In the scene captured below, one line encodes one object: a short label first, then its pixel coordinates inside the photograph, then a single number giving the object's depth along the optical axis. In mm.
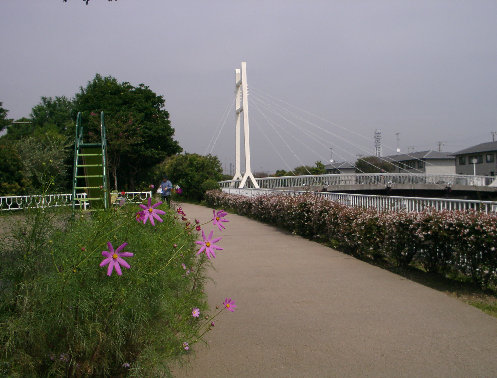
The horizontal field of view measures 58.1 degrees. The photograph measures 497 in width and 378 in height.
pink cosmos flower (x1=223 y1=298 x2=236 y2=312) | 3513
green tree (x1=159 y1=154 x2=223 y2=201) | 32719
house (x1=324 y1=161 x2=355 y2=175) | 88575
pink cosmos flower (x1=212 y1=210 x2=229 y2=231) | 3199
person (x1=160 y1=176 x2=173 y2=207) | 14047
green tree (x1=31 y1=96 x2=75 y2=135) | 61062
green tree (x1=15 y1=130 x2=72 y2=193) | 24531
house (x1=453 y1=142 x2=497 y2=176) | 60094
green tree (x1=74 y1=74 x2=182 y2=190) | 31641
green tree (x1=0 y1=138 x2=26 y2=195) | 23125
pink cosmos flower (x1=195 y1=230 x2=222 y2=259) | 3129
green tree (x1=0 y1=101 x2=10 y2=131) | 43816
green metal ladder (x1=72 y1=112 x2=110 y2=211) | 13717
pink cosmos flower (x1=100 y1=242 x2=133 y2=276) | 2545
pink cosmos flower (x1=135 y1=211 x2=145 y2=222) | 3120
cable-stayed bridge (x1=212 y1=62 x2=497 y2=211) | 29797
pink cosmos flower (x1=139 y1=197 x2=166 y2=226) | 3117
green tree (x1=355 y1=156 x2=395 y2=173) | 75875
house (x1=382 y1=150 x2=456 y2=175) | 74500
